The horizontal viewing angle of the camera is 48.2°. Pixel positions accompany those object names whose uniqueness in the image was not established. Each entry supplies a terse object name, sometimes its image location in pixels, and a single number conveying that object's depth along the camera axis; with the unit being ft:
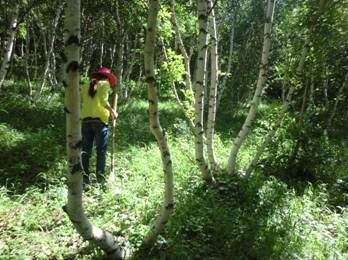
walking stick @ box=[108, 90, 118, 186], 21.93
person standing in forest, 21.04
